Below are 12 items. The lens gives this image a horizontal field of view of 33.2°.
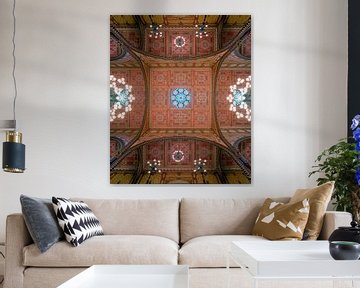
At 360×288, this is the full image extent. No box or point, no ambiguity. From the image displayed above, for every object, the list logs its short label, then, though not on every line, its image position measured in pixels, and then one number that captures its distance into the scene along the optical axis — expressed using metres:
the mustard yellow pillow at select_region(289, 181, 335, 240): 4.02
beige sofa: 3.82
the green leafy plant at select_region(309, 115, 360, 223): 4.47
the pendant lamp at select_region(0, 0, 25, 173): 3.94
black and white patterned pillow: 3.88
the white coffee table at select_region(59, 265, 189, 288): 2.72
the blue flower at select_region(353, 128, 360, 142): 2.98
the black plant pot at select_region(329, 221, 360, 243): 3.03
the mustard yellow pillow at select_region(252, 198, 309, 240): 3.97
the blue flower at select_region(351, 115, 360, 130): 3.02
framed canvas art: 5.15
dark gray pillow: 3.82
